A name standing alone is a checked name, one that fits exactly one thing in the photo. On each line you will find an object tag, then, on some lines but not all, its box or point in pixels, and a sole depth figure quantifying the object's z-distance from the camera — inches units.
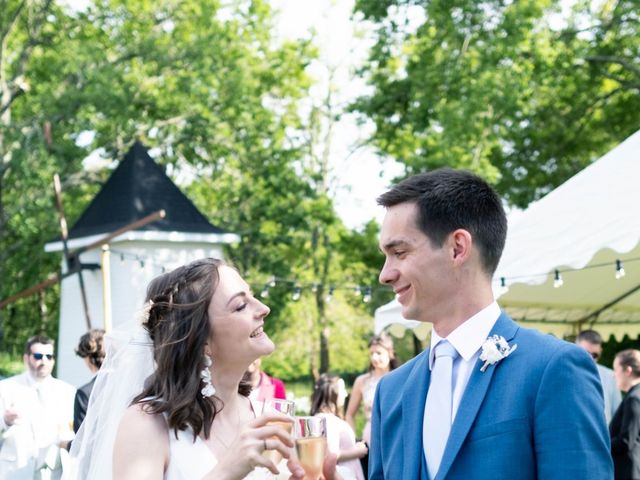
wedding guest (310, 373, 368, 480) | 278.7
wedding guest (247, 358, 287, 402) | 372.8
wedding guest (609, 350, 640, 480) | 324.5
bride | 131.4
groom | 97.7
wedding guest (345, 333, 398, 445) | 364.5
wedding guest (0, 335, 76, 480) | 337.1
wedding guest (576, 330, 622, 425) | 374.0
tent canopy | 301.7
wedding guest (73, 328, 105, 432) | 311.0
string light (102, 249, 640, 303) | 319.0
